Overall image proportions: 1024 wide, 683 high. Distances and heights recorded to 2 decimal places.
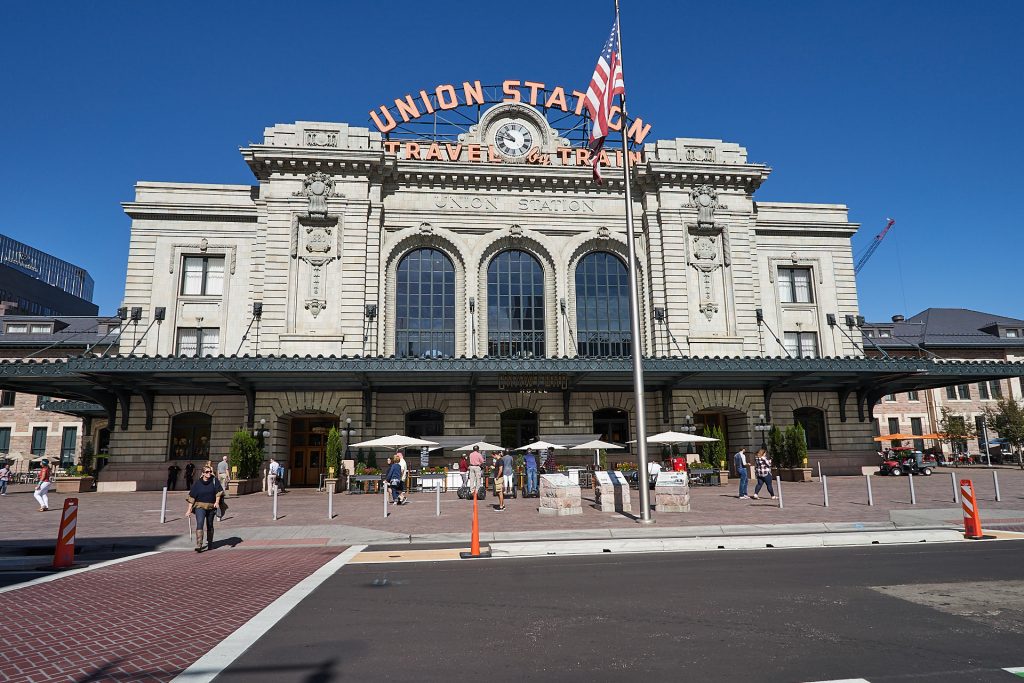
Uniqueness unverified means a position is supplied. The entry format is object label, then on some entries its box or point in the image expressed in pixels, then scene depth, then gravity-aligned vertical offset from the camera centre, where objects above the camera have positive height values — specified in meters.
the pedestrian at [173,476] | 32.91 -1.32
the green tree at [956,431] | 54.84 +1.02
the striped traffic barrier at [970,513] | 13.70 -1.57
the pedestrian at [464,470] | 26.12 -1.01
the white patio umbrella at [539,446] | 28.92 +0.04
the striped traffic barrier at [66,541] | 11.80 -1.71
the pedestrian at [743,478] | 21.66 -1.19
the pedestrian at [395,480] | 22.73 -1.14
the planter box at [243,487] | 27.12 -1.66
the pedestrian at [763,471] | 22.86 -0.98
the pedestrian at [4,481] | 35.56 -1.61
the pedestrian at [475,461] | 22.64 -0.49
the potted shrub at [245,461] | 27.95 -0.49
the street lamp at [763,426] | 33.88 +0.99
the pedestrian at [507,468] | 24.09 -0.81
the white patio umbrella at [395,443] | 28.94 +0.27
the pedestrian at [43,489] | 22.61 -1.33
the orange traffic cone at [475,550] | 12.40 -2.04
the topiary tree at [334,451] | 29.50 -0.09
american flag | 19.00 +10.96
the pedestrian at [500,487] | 21.02 -1.34
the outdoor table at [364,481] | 28.41 -1.51
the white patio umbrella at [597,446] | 30.20 +0.02
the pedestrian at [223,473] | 27.80 -1.01
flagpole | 16.25 +1.90
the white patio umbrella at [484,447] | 28.64 +0.02
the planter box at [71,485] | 31.92 -1.68
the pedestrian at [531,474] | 25.12 -1.09
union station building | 33.59 +8.71
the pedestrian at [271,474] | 27.94 -1.09
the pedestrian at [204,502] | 13.69 -1.14
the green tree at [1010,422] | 52.44 +1.70
